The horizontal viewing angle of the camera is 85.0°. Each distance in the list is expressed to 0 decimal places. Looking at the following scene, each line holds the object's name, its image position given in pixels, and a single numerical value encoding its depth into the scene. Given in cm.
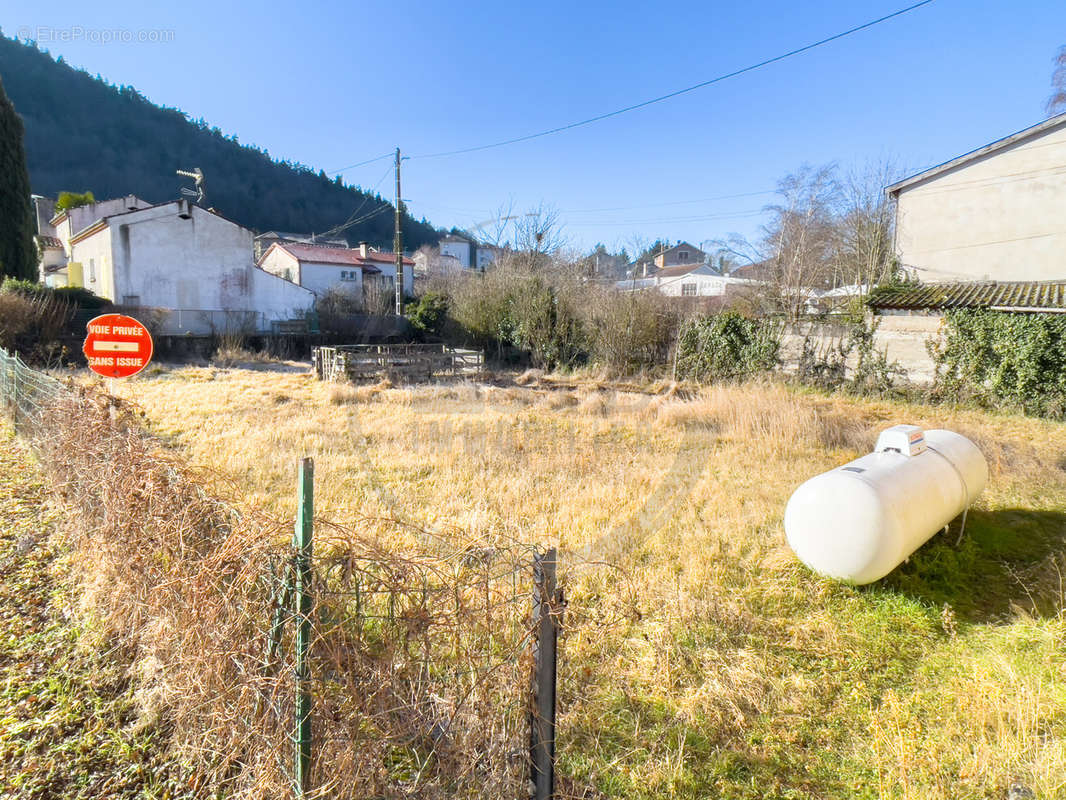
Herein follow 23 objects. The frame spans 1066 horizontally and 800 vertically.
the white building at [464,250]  7562
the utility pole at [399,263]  2611
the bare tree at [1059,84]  2580
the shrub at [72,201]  3606
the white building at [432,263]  5738
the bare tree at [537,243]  3256
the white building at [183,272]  2667
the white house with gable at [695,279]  4716
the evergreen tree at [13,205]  2561
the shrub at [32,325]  1880
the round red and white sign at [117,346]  670
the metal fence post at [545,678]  237
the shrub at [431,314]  2898
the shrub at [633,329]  2130
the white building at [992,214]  1739
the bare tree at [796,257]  2539
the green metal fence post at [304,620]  222
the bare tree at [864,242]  2830
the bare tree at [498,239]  3424
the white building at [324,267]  4275
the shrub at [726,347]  1823
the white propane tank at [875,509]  486
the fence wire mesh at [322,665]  230
